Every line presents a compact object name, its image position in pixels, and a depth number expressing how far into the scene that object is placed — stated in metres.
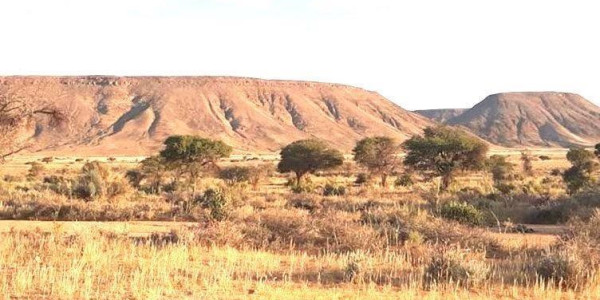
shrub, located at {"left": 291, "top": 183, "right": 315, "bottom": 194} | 32.56
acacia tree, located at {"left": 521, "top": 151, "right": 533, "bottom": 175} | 57.33
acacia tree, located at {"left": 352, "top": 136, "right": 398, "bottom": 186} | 47.47
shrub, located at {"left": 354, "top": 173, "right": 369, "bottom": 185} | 44.91
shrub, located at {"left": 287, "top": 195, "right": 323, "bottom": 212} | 22.49
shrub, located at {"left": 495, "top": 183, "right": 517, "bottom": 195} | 31.46
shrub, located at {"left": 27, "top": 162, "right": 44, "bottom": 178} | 49.00
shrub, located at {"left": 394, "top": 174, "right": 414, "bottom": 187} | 40.92
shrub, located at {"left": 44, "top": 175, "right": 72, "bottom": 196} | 24.87
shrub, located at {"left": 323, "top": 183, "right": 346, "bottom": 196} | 31.97
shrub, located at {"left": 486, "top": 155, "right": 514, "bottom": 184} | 49.70
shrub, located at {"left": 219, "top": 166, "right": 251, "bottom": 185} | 44.78
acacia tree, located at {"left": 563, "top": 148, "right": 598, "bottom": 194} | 33.56
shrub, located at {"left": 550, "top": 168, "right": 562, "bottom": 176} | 54.78
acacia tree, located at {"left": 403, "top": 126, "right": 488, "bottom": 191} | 40.00
